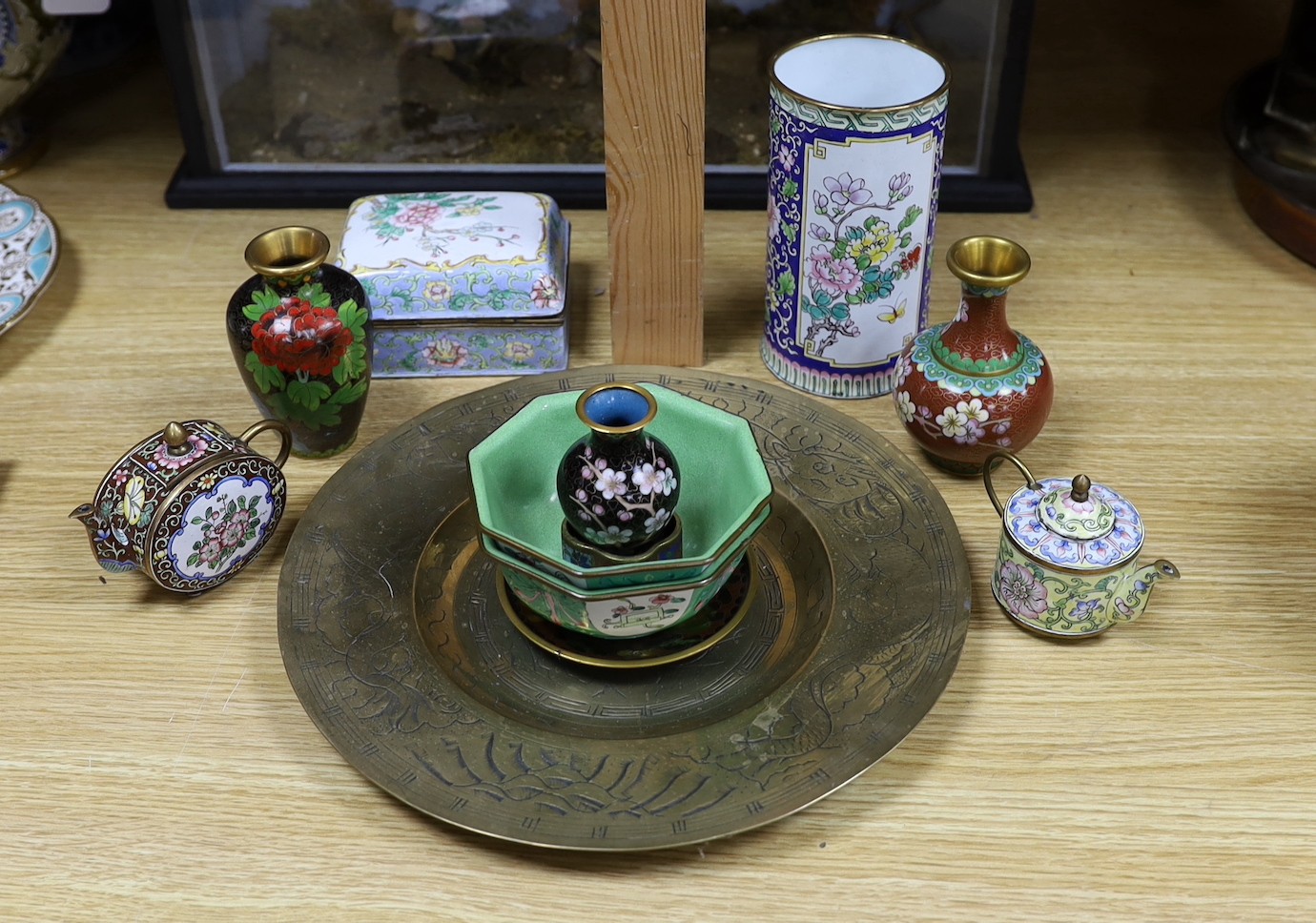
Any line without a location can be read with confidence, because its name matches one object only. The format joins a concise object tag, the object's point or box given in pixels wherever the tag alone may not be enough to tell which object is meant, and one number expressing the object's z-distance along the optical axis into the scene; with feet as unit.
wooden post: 3.61
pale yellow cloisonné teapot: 3.15
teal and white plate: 4.32
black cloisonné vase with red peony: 3.58
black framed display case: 4.56
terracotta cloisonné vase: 3.54
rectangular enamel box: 3.97
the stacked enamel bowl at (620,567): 2.91
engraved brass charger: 2.81
